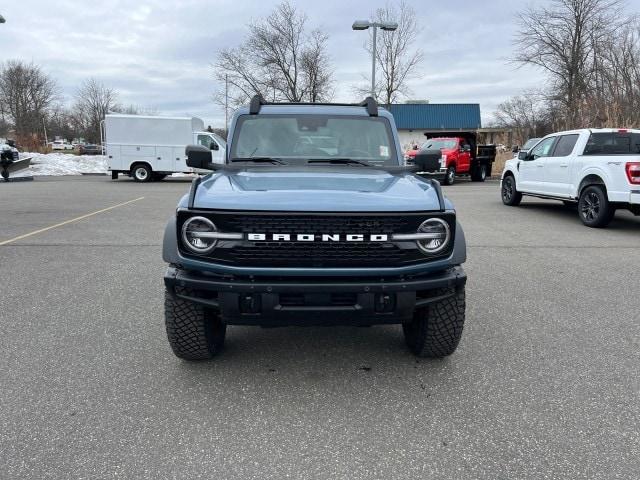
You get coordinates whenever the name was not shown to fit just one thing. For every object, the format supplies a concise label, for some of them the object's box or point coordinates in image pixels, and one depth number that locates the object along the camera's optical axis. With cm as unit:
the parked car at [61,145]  7138
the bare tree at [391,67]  3888
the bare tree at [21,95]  5672
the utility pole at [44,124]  5999
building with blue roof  4603
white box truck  2216
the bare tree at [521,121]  6712
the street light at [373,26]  2062
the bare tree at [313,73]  4031
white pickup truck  902
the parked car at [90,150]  5570
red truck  2177
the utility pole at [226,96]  4184
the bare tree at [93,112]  7138
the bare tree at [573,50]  3359
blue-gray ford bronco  300
